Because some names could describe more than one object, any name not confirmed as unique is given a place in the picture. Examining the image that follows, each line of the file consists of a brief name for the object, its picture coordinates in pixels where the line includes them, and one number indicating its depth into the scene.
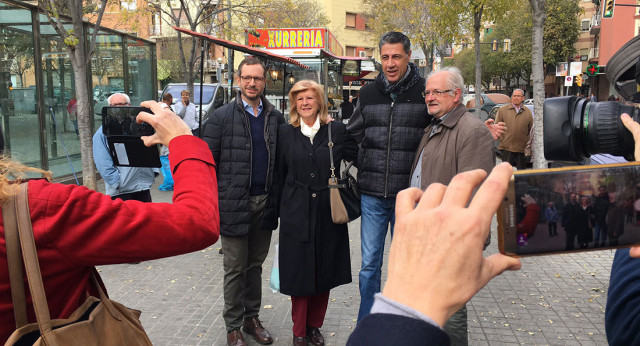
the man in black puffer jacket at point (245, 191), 3.88
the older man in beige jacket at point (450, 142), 3.25
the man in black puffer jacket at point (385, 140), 3.81
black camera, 1.50
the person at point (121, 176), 5.22
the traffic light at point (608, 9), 18.97
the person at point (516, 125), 9.84
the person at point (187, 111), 11.79
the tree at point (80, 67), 7.48
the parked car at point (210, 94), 15.22
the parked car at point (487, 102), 20.34
